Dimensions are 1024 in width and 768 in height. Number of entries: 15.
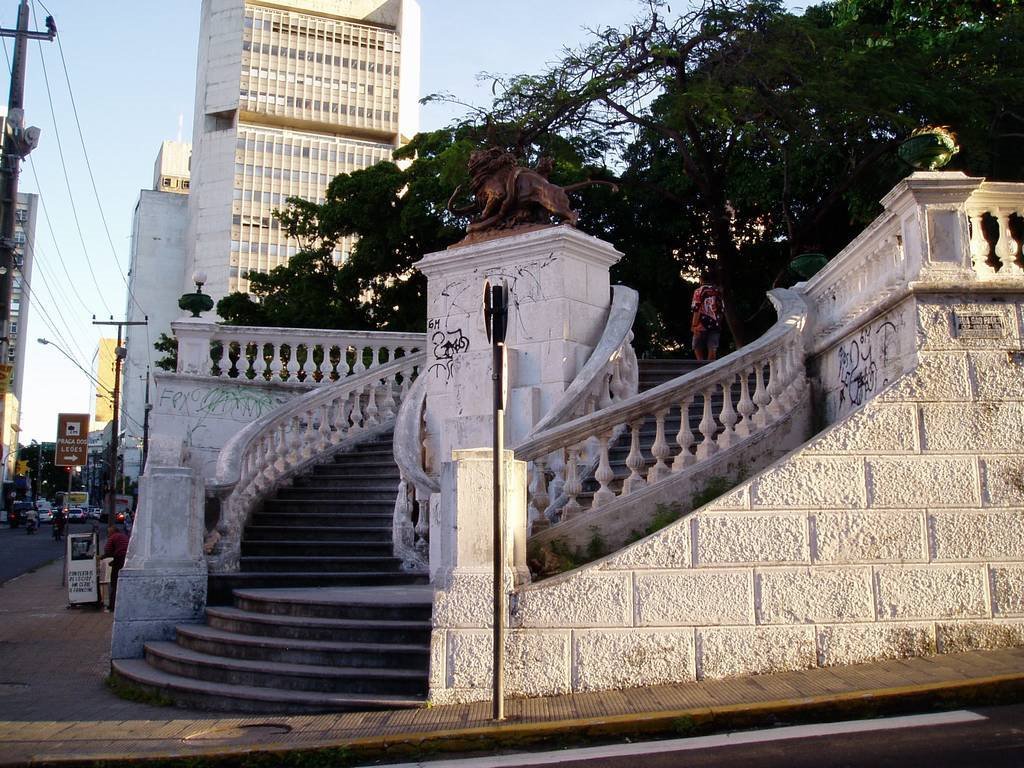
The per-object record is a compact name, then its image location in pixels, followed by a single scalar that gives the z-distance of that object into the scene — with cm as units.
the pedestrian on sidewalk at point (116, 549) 1553
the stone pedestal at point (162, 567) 906
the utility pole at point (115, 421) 2571
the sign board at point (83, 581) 1564
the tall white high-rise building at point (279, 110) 9262
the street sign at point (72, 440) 2128
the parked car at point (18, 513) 5679
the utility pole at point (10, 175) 1449
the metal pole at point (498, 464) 627
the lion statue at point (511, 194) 1139
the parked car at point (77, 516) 6688
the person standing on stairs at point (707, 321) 1501
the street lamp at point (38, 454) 9204
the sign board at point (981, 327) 731
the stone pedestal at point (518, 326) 1065
